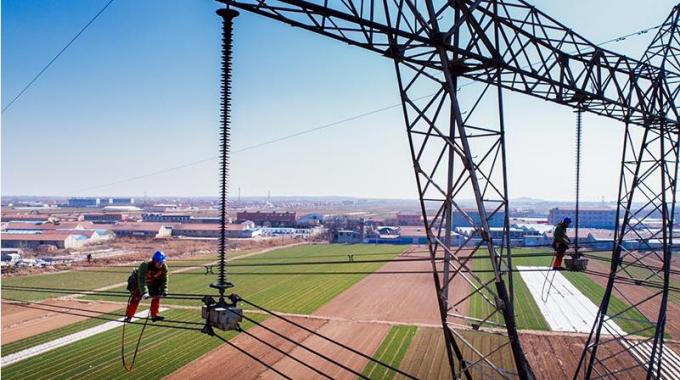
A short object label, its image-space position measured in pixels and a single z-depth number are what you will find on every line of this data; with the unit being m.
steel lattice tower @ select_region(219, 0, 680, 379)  6.46
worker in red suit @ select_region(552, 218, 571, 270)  12.66
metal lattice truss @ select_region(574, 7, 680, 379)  10.60
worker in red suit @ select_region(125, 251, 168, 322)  8.27
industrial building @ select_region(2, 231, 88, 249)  63.44
